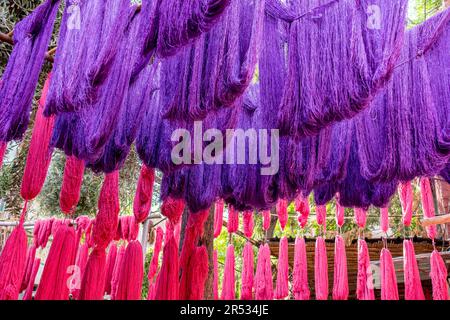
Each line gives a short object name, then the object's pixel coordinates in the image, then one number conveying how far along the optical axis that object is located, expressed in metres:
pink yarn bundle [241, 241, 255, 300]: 4.38
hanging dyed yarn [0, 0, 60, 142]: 1.83
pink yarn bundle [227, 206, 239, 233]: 3.71
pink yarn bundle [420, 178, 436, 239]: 3.52
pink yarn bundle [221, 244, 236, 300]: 4.38
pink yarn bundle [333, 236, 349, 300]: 3.84
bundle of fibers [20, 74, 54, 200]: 2.04
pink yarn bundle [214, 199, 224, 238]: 3.83
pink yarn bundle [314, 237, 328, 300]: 3.99
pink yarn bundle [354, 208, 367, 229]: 3.28
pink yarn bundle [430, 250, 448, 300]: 3.61
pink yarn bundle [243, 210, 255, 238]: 3.50
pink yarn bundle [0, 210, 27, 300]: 2.09
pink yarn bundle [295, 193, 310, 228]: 3.89
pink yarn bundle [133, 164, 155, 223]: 2.56
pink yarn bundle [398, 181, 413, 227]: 3.41
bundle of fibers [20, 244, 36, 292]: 4.48
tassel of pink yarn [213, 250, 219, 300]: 4.01
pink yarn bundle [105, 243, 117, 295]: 4.68
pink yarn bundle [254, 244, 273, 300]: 4.28
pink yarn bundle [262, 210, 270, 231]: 3.98
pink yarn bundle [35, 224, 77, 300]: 2.16
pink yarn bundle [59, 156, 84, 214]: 2.21
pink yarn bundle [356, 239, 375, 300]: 3.97
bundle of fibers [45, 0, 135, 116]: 1.68
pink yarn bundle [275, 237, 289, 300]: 4.32
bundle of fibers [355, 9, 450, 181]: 2.04
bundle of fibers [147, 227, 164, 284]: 4.58
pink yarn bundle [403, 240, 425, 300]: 3.60
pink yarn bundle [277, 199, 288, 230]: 3.62
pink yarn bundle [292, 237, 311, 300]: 4.06
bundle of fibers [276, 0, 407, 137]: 1.64
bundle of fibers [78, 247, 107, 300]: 2.29
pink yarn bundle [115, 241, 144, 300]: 2.39
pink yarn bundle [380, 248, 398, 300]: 3.73
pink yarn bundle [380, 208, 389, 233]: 3.79
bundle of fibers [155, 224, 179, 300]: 2.48
